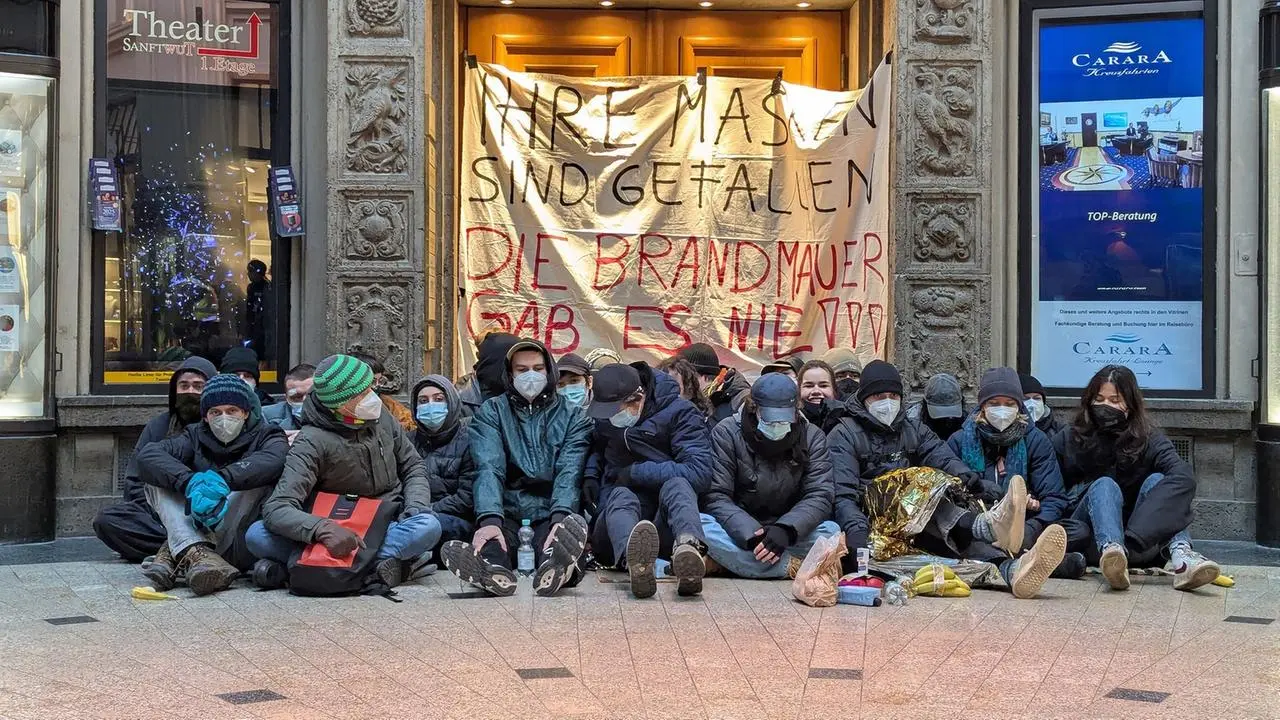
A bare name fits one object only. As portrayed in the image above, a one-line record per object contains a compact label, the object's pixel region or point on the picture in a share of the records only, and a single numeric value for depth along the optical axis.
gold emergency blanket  8.44
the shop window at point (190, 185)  10.83
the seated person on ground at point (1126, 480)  8.46
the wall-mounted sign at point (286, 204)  10.98
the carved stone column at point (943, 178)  11.01
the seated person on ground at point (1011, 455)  8.77
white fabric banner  11.52
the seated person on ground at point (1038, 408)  9.55
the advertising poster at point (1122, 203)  11.09
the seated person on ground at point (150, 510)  9.15
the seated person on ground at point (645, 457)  8.38
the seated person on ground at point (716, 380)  9.84
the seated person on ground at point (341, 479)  8.00
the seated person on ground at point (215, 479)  8.22
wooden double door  12.30
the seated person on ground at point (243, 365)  10.01
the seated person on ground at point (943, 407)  9.36
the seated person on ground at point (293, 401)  9.49
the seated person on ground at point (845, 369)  10.05
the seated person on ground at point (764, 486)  8.38
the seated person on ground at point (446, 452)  8.98
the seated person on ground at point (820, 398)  9.24
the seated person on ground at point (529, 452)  8.69
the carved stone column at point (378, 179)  10.87
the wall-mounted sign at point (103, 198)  10.58
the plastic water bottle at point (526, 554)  8.66
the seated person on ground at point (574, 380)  9.09
